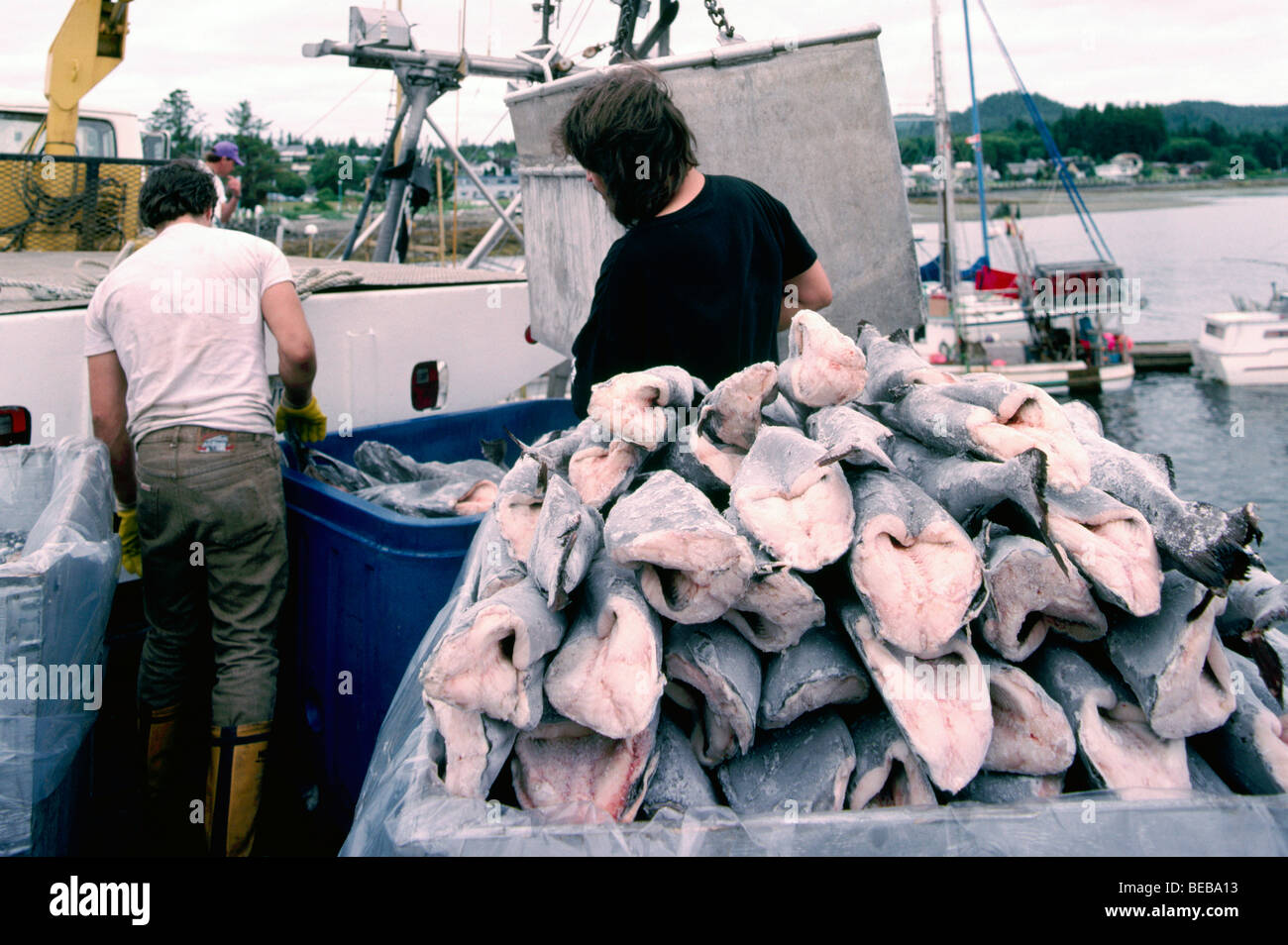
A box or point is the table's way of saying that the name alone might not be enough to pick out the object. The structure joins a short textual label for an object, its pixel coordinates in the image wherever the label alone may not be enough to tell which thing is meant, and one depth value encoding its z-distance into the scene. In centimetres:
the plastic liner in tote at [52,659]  203
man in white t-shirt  286
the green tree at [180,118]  3484
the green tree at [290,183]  3350
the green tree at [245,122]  5250
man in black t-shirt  228
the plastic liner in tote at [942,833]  129
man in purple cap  690
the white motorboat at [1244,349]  2308
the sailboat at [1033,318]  2428
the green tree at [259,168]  2827
